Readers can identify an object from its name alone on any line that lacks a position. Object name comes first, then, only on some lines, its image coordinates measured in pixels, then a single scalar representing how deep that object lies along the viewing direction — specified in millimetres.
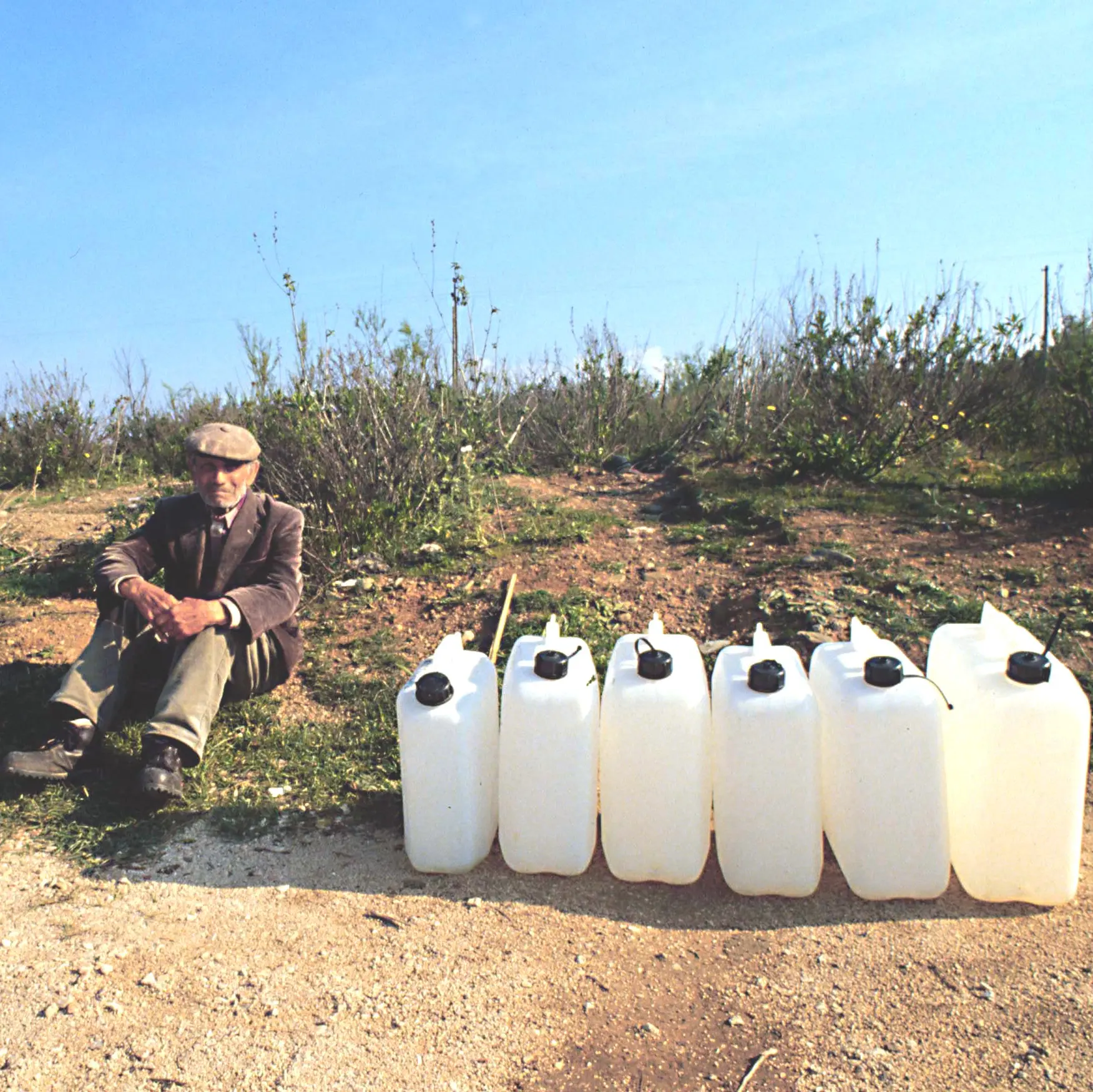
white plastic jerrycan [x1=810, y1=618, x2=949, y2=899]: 2543
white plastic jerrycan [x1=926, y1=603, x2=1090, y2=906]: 2482
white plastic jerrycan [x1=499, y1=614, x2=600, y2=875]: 2701
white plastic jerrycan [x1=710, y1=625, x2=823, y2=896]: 2600
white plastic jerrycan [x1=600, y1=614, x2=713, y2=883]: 2662
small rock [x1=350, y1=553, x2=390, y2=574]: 5684
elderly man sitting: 3275
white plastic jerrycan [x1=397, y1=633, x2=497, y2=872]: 2717
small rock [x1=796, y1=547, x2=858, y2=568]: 5375
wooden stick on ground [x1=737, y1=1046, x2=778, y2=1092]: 1977
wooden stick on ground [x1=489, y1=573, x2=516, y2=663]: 4059
